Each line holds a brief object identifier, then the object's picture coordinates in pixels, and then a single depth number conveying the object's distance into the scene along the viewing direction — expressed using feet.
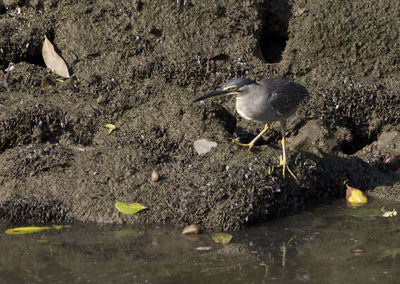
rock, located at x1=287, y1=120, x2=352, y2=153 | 40.32
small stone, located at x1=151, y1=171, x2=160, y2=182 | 34.22
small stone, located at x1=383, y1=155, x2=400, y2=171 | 39.44
